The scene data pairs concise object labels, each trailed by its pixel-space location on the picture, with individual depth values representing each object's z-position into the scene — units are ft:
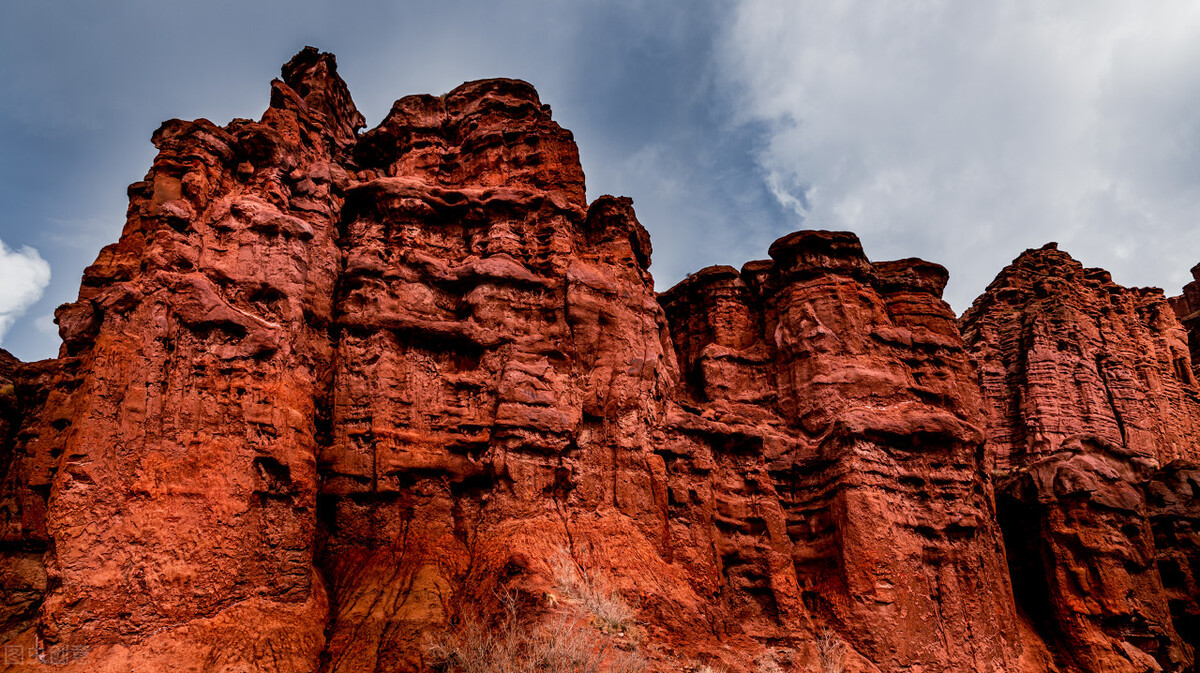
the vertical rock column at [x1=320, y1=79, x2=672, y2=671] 47.83
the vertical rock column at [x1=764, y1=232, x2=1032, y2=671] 58.80
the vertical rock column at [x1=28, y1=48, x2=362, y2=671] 37.70
